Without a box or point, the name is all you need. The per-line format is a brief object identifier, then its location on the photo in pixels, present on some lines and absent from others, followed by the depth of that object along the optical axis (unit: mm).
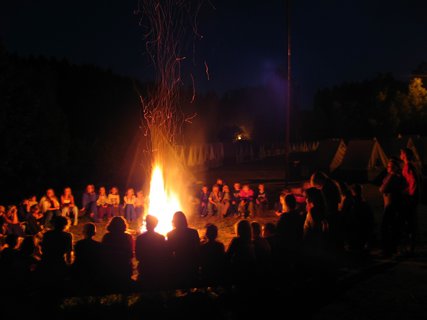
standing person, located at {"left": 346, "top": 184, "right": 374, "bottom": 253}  7895
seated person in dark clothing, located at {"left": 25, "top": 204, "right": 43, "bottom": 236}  10242
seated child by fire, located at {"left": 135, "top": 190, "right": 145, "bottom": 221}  12797
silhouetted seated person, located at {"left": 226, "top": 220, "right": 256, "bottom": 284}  5742
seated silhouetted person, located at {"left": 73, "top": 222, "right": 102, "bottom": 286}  5572
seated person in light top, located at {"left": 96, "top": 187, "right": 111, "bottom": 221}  12758
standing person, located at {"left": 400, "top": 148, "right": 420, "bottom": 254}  8023
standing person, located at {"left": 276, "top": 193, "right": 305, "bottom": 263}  6371
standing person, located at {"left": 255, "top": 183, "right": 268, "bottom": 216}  12977
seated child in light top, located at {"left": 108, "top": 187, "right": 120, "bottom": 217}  12906
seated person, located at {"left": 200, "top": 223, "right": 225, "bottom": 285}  5840
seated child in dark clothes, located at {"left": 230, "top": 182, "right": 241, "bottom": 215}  13023
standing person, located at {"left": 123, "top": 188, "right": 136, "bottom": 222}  12711
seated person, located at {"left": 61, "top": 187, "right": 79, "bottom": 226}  11875
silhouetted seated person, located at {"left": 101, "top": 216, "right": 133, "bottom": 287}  5648
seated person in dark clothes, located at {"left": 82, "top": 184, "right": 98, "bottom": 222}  12602
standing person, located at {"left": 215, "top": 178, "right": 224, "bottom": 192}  13602
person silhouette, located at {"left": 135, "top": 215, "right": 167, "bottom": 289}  5703
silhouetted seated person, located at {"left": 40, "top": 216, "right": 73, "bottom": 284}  5555
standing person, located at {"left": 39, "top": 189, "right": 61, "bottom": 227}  11466
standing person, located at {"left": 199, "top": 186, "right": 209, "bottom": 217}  13258
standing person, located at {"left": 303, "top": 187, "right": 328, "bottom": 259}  6773
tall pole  14586
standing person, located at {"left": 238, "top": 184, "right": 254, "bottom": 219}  12891
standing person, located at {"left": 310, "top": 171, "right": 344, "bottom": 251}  7273
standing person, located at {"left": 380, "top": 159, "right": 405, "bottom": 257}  7844
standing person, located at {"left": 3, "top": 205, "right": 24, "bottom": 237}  9797
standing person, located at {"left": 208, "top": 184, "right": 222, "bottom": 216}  13066
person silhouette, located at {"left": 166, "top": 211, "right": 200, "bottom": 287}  5801
